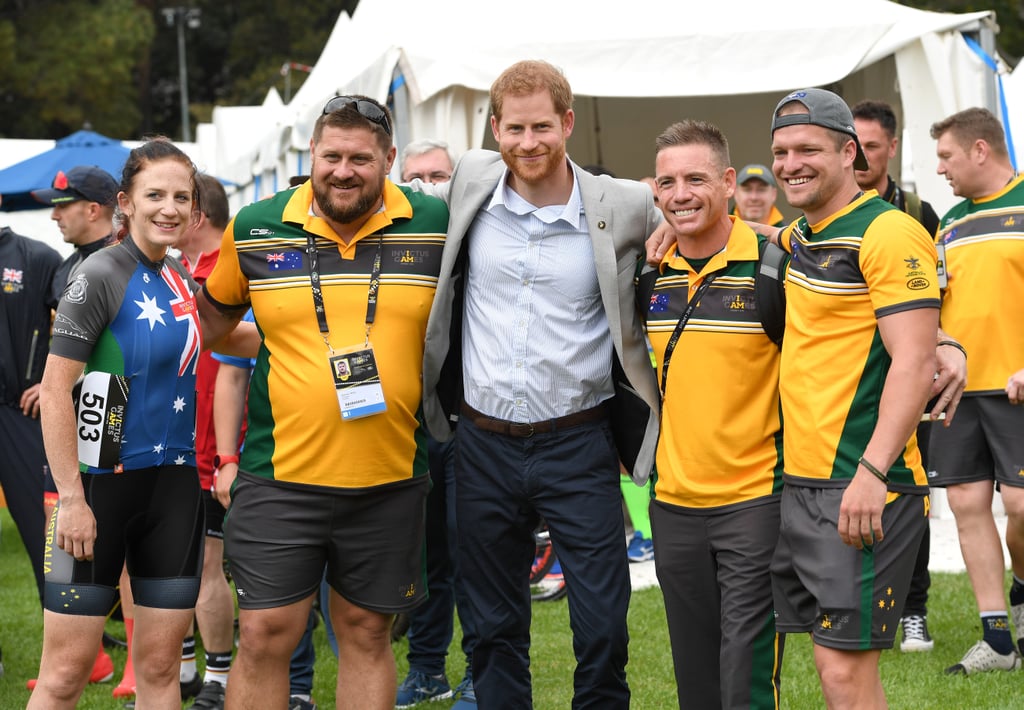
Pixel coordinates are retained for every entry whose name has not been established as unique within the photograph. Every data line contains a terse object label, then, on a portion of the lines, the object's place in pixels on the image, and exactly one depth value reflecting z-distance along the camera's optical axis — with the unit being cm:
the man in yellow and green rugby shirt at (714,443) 362
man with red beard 393
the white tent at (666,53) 799
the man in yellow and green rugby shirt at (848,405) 326
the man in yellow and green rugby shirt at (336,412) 383
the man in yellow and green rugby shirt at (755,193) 766
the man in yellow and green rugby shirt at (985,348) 548
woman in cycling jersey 378
